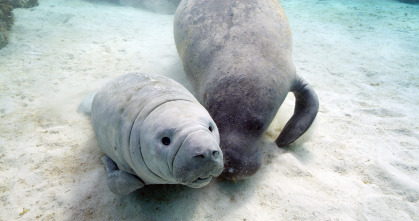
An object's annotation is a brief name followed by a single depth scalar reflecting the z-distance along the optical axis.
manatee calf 1.59
